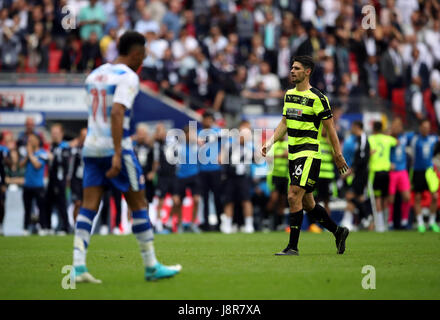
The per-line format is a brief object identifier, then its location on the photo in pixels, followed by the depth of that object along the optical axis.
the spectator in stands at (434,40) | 27.85
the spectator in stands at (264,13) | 27.62
